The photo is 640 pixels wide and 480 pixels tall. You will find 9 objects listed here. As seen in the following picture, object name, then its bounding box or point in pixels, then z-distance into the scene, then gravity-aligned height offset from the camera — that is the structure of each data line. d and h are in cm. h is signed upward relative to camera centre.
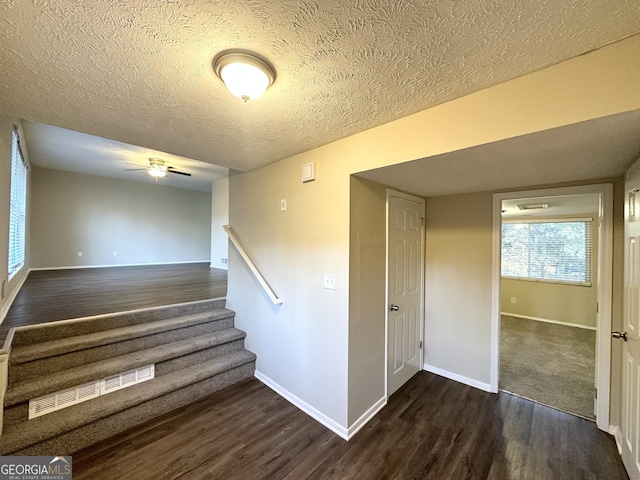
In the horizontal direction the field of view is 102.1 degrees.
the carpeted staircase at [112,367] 186 -115
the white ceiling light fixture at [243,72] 119 +80
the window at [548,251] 474 -13
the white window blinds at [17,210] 336 +39
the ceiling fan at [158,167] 485 +135
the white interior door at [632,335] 152 -57
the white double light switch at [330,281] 218 -34
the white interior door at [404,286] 260 -48
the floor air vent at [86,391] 194 -127
